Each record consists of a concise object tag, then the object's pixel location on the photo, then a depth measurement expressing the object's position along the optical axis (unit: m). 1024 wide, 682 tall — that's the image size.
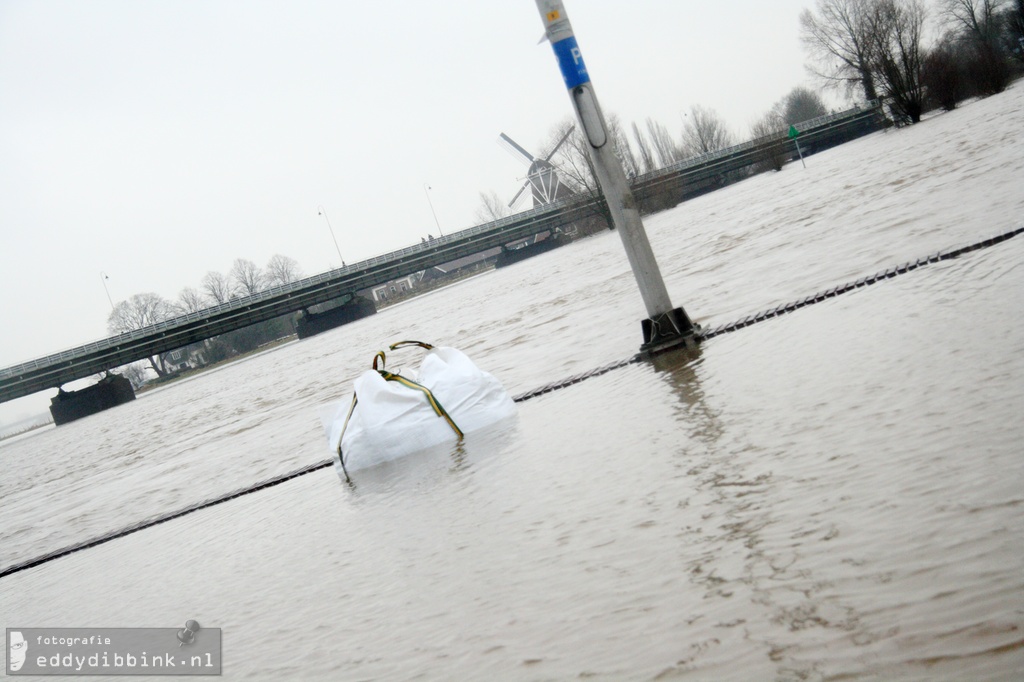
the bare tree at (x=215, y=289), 120.31
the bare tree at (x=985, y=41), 48.66
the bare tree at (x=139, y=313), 110.06
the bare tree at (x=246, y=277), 121.88
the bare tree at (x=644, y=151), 90.91
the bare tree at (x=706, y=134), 113.38
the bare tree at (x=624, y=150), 74.88
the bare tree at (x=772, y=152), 66.69
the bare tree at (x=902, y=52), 45.91
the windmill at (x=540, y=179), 113.38
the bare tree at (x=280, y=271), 129.75
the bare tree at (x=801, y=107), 128.66
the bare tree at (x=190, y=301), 117.19
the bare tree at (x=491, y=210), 150.12
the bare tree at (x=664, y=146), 108.69
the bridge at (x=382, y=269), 67.00
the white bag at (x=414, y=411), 5.97
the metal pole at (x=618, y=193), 6.48
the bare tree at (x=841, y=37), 55.72
